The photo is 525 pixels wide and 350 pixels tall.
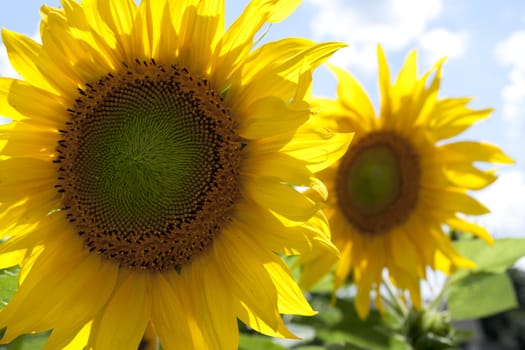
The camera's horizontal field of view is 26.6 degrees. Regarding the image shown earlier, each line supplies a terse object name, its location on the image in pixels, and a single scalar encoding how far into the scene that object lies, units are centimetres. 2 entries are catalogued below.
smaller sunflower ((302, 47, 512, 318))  104
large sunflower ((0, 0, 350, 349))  72
